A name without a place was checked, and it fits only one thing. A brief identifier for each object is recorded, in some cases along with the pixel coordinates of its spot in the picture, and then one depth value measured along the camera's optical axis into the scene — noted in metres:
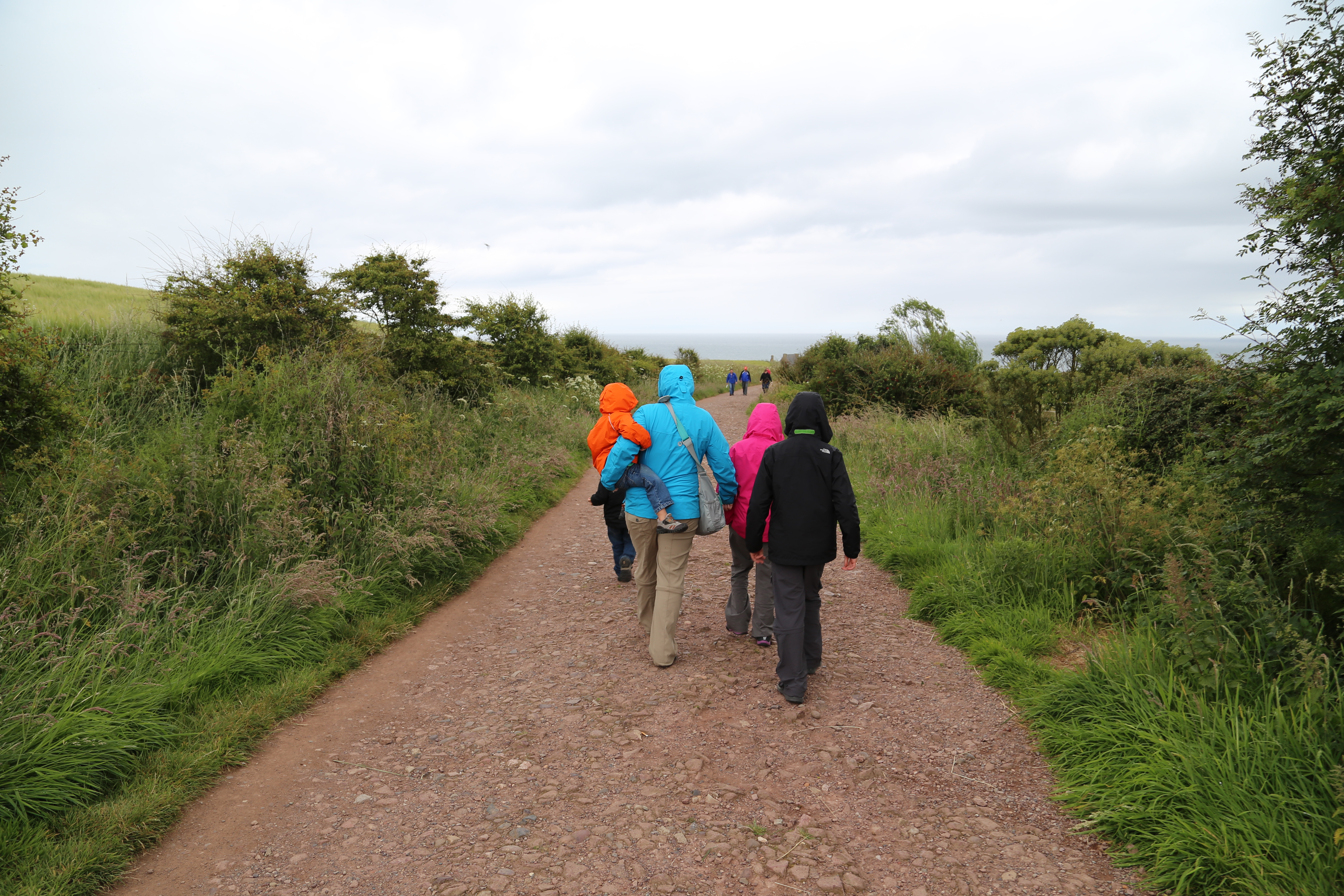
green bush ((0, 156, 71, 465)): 4.96
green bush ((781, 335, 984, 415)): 16.91
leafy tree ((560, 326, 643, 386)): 24.72
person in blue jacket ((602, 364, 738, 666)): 5.09
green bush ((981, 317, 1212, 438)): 9.78
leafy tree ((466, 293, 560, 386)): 18.55
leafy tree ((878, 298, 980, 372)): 22.69
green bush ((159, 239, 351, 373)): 9.16
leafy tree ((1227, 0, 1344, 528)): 3.35
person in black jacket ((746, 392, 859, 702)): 4.55
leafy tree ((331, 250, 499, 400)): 11.89
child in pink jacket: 5.22
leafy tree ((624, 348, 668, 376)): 37.03
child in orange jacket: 5.02
